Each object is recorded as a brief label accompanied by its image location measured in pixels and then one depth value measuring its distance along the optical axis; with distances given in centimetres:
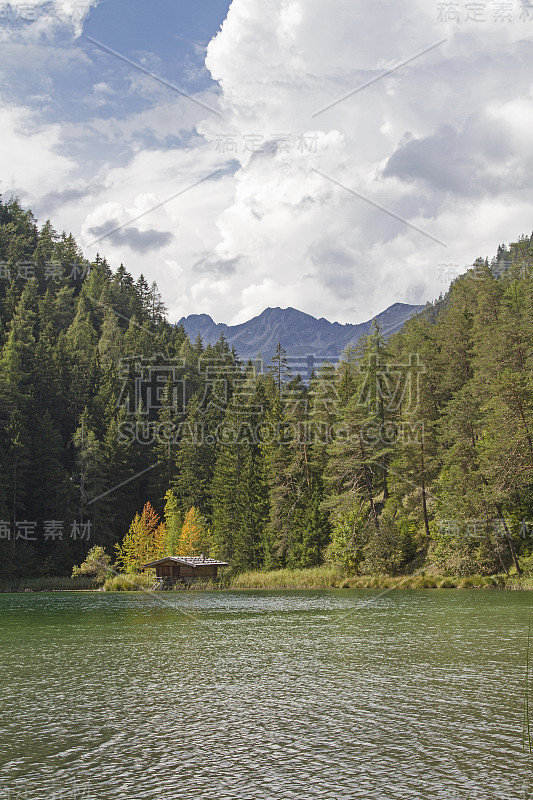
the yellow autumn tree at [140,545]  9012
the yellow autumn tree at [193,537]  8844
